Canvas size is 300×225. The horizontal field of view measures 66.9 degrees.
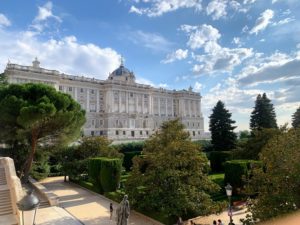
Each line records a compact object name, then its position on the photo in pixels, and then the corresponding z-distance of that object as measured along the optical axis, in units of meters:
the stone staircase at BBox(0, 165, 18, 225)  10.50
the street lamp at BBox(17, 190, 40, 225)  7.92
